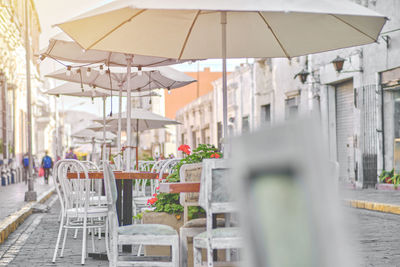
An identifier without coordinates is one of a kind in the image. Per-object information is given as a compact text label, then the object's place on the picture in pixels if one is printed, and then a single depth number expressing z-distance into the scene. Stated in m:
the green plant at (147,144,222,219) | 9.23
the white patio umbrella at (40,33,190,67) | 13.37
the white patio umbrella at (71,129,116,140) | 41.31
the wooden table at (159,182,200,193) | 7.52
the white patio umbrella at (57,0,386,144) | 9.51
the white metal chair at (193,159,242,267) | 6.40
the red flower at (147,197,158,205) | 10.82
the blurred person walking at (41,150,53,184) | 47.57
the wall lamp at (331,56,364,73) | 32.24
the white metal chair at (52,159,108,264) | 11.21
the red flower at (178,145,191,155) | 11.48
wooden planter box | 9.75
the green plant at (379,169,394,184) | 30.28
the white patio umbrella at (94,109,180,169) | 21.77
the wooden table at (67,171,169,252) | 11.35
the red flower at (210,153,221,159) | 9.98
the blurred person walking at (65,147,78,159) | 43.23
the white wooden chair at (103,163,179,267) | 7.33
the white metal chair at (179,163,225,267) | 7.82
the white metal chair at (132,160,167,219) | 14.36
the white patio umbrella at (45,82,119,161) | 19.01
